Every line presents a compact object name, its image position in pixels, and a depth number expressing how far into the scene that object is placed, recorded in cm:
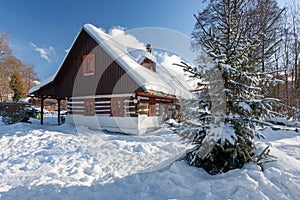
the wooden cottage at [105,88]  984
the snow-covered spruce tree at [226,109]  338
